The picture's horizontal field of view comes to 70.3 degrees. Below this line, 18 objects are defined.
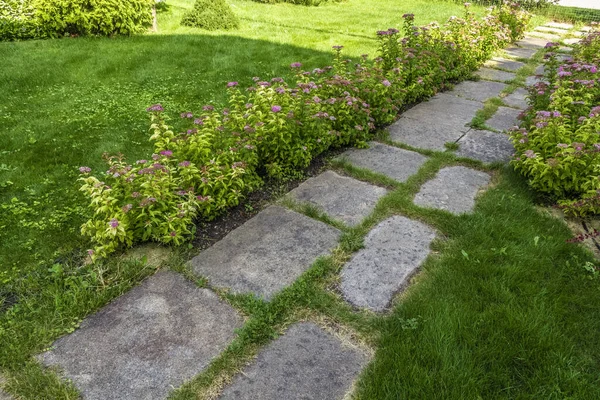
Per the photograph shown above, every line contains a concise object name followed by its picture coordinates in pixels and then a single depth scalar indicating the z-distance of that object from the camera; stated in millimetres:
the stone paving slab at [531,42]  8712
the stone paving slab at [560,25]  10703
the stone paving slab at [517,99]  5605
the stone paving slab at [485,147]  4236
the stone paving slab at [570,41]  9217
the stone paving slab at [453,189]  3447
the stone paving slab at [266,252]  2631
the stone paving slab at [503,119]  4927
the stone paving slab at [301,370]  1967
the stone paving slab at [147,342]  2006
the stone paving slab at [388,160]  3926
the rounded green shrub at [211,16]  8656
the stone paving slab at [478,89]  5863
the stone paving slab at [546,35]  9453
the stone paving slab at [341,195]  3322
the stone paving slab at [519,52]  7973
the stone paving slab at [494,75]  6625
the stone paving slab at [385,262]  2543
